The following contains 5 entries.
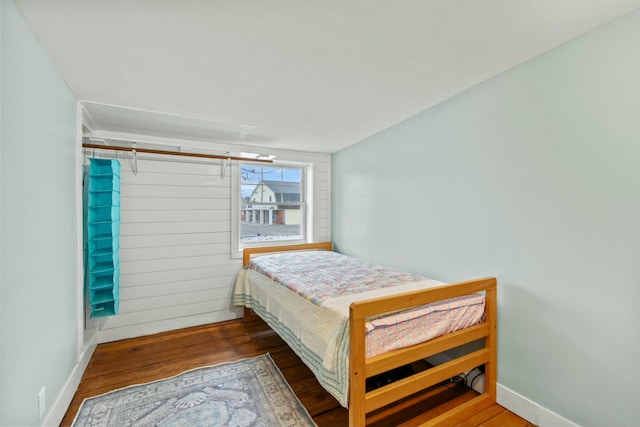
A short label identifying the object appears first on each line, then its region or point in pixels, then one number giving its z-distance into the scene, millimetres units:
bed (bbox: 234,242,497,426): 1402
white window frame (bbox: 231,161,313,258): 3385
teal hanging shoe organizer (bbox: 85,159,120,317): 2268
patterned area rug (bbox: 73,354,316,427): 1723
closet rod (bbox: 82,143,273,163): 2527
